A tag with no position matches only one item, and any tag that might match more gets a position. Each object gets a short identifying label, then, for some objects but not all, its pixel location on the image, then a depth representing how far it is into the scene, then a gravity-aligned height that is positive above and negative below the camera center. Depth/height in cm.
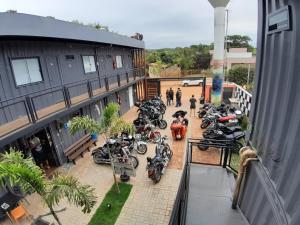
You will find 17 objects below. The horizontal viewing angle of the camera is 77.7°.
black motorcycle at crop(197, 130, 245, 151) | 930 -376
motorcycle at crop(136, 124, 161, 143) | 1079 -400
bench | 916 -401
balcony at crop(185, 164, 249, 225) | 361 -298
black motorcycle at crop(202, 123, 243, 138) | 981 -363
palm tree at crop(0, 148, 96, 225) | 348 -234
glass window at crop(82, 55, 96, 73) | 1147 +29
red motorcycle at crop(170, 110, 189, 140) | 1094 -386
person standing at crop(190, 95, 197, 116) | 1530 -340
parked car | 2981 -330
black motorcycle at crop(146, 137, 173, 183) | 736 -403
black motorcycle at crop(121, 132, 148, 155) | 968 -402
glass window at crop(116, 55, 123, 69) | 1576 +41
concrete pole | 1412 +76
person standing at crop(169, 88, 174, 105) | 1856 -312
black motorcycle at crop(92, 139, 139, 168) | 830 -392
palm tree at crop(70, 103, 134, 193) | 624 -192
